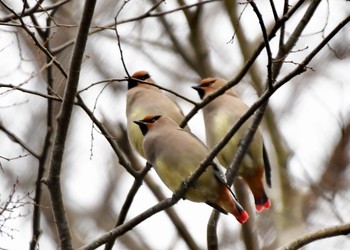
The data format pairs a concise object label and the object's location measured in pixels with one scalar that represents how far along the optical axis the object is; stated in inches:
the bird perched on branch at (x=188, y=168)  325.7
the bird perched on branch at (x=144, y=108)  391.5
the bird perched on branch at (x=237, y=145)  395.5
